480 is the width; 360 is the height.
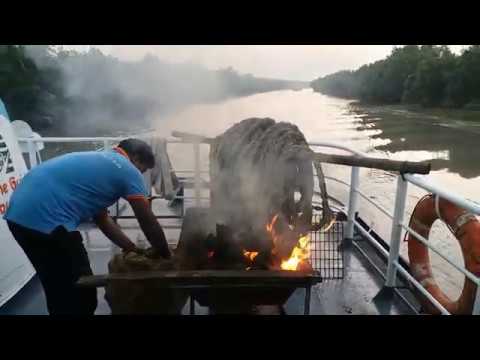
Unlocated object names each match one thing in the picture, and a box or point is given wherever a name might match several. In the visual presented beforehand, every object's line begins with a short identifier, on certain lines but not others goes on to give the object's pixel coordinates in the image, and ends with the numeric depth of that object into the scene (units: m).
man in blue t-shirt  2.54
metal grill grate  4.30
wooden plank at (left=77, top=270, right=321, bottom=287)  2.30
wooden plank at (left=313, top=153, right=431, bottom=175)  2.91
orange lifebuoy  3.04
